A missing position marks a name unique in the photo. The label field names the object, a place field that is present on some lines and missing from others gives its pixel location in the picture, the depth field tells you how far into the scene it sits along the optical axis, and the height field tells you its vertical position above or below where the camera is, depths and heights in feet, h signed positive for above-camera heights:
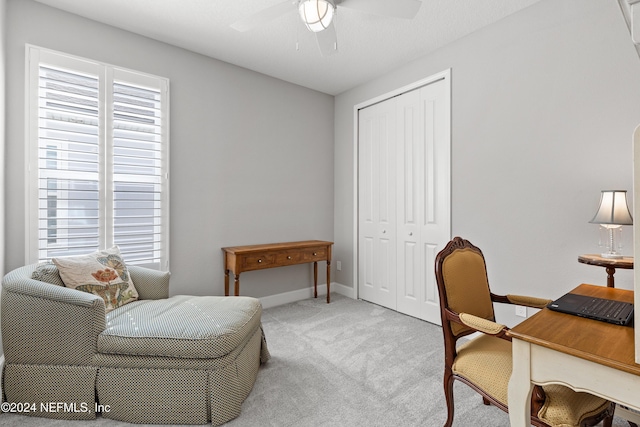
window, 7.71 +1.48
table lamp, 5.75 +0.05
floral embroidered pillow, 6.53 -1.35
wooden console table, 10.21 -1.48
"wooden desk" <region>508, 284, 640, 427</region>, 2.84 -1.43
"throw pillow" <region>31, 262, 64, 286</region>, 6.15 -1.20
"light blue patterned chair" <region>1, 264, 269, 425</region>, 5.47 -2.64
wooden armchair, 3.71 -2.13
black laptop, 3.78 -1.24
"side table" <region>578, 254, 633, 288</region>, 5.64 -0.89
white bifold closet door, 10.18 +0.63
